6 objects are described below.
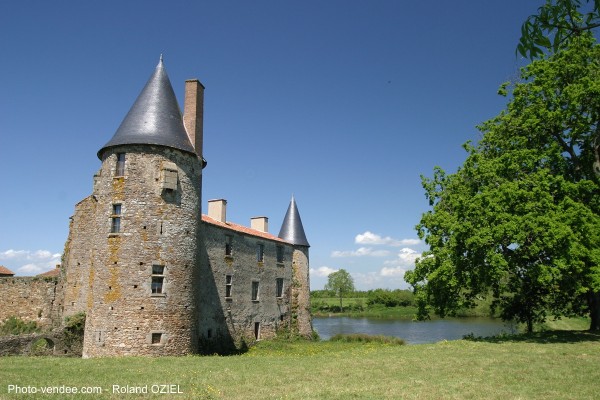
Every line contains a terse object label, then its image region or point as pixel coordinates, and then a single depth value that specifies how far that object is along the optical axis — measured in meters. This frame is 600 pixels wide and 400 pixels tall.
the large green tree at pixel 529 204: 16.84
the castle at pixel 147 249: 18.94
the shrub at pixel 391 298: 90.19
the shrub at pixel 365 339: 31.53
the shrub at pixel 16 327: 24.34
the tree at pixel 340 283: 91.25
